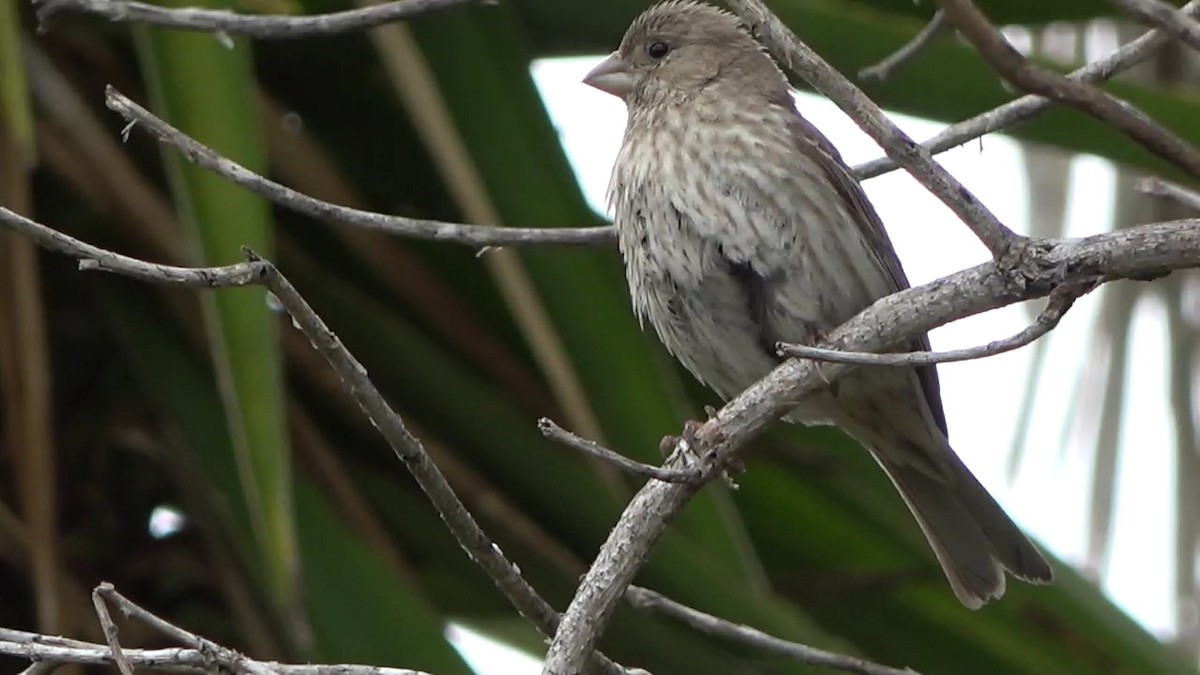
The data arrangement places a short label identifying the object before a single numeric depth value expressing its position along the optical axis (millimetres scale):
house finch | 4184
